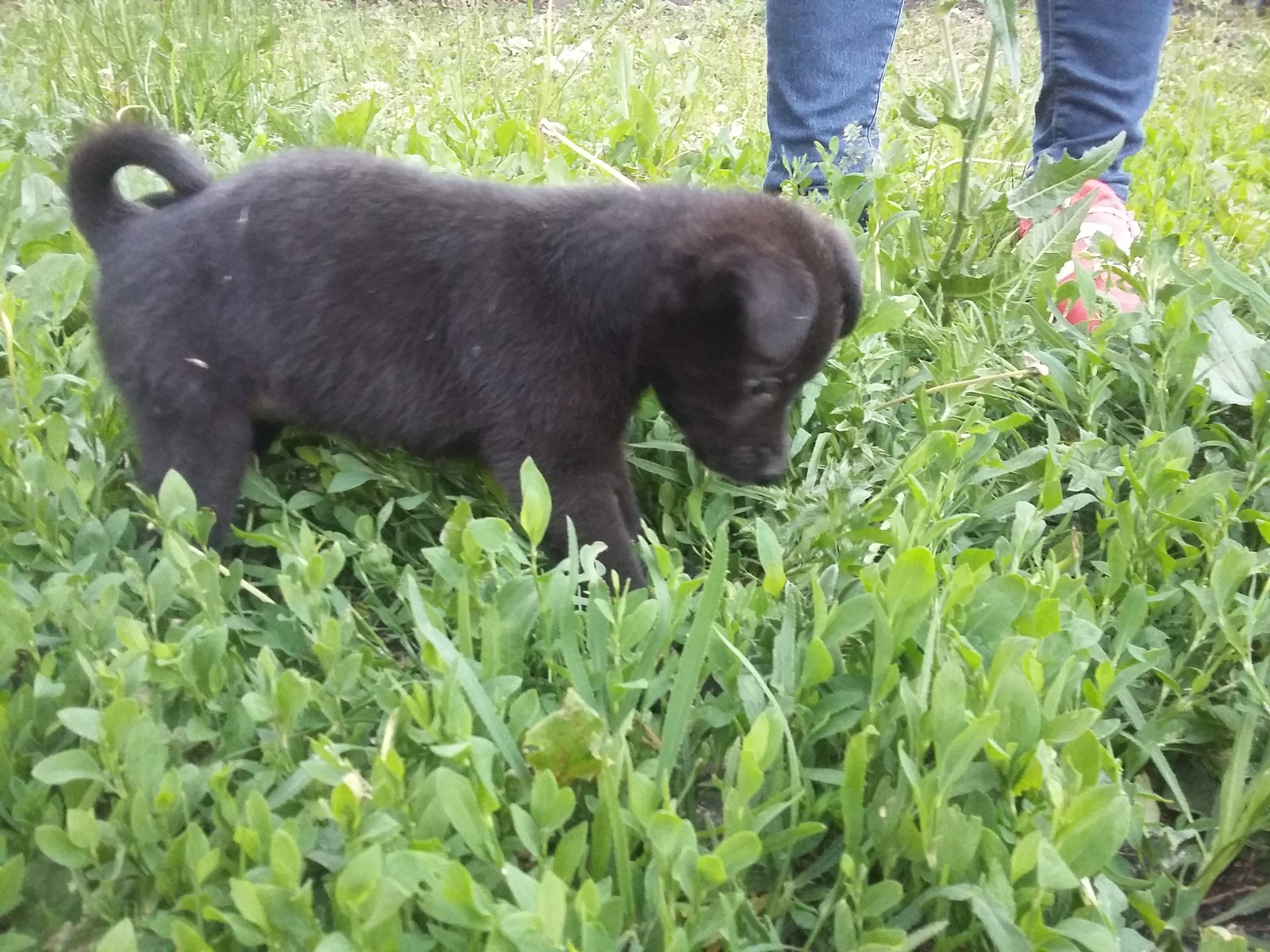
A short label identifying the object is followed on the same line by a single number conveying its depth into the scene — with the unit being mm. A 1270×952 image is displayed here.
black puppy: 545
